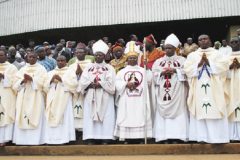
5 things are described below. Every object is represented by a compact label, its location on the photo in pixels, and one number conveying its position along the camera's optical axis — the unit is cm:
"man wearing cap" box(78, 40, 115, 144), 849
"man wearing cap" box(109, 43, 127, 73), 971
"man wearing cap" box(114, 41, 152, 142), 838
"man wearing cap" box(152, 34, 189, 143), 817
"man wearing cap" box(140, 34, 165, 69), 937
